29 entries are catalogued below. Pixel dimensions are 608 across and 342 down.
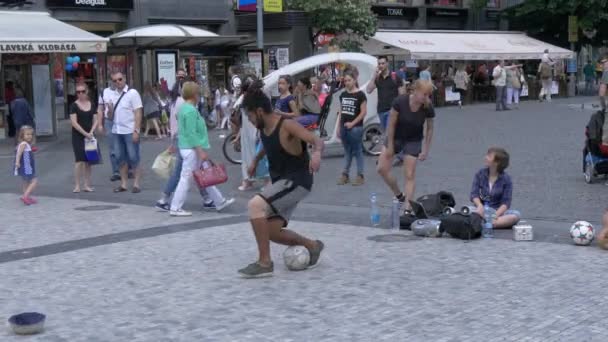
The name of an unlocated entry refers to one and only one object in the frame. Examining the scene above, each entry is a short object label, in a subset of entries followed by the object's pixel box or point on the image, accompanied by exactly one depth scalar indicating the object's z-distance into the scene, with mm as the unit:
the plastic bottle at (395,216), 9688
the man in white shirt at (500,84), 30150
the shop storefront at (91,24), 28531
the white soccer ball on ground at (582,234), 8578
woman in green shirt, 10992
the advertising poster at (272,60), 33344
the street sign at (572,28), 40000
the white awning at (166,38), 24656
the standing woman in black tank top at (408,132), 10211
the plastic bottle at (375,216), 9961
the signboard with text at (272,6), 27906
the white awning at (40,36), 20250
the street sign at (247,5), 29734
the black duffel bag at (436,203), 9852
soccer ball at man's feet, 7648
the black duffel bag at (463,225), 8930
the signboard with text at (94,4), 28328
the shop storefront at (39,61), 21109
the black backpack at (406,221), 9727
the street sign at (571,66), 40844
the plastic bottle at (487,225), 9109
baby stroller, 12484
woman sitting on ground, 9414
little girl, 12797
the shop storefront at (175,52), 24953
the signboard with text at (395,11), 41262
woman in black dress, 13297
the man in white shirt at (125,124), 13164
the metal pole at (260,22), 26312
